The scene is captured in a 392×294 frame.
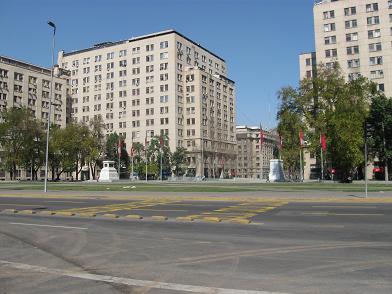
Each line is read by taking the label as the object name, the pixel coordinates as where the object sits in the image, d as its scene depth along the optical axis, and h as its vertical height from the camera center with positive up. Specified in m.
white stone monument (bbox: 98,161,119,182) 70.06 -0.19
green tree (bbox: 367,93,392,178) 63.12 +6.41
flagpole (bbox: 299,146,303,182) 58.42 +1.66
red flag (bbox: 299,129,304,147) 56.84 +4.48
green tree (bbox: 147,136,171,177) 100.12 +4.34
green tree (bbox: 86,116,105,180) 88.75 +6.44
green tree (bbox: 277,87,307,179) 59.84 +6.81
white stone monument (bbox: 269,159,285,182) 58.72 -0.43
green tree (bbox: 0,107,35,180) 79.38 +7.17
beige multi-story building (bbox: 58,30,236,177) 114.88 +23.73
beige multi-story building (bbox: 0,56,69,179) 106.38 +24.04
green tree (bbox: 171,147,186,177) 103.06 +2.79
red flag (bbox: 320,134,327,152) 52.59 +3.41
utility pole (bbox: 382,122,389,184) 62.31 +2.82
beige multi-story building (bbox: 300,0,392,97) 87.06 +29.23
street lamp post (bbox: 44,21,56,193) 34.37 +12.71
